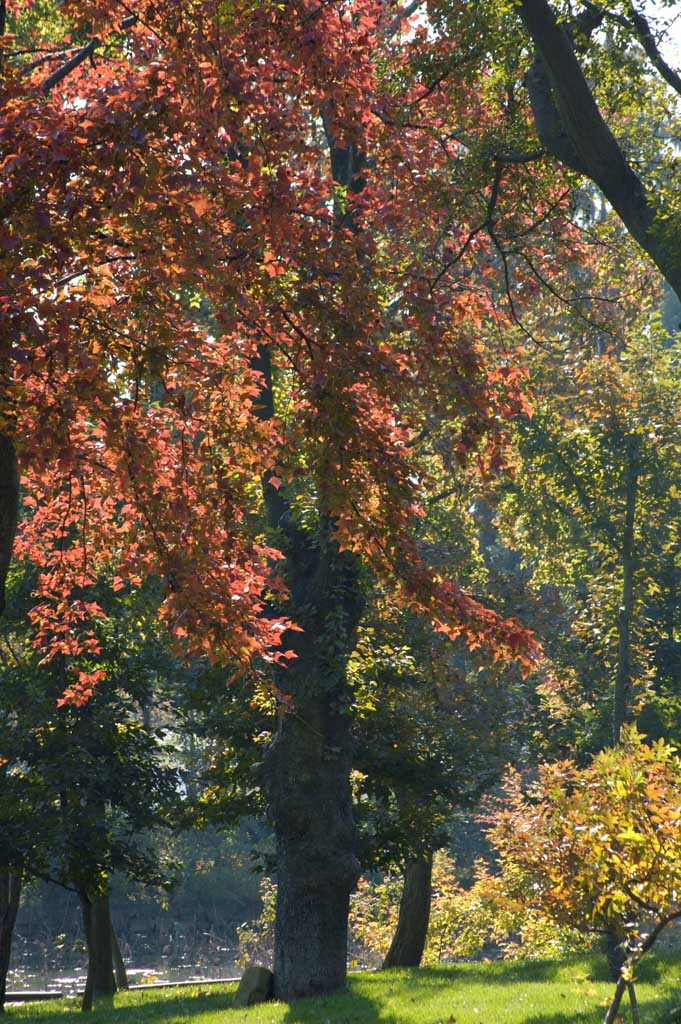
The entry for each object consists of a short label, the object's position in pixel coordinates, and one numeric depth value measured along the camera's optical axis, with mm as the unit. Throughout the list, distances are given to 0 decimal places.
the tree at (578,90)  19969
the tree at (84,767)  32500
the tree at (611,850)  16703
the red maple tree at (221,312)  14898
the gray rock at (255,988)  32397
